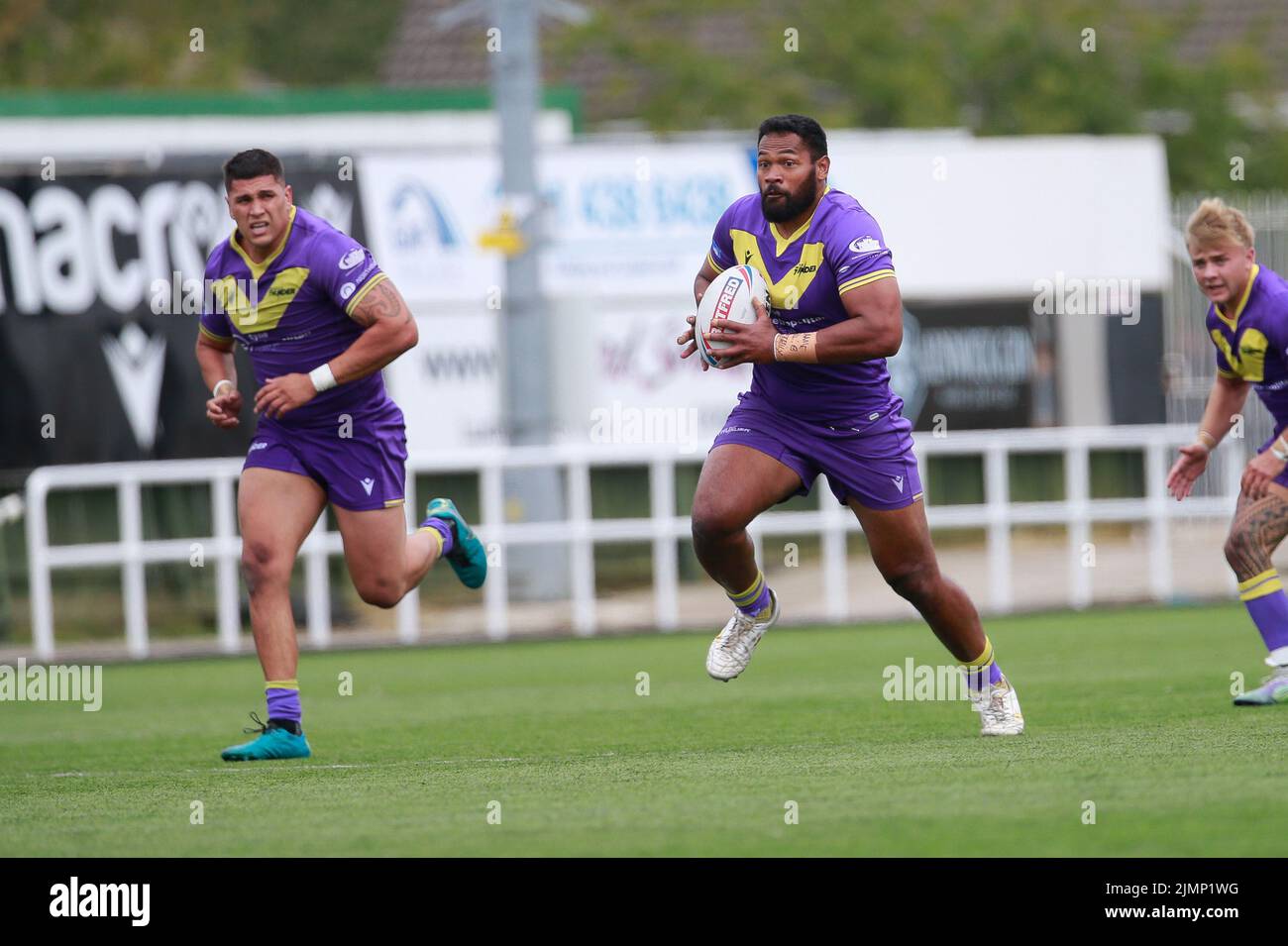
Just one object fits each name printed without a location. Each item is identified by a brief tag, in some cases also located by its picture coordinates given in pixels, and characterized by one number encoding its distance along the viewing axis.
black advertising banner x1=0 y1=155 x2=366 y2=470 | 18.80
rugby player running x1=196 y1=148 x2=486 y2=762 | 9.00
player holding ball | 8.20
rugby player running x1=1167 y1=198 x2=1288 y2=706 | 9.38
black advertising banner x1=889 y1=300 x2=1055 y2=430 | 21.77
